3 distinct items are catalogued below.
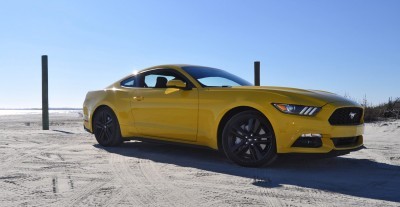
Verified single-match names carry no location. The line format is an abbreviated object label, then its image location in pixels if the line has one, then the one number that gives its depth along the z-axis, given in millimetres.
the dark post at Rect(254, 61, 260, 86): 11188
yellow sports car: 4914
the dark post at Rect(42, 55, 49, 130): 11992
